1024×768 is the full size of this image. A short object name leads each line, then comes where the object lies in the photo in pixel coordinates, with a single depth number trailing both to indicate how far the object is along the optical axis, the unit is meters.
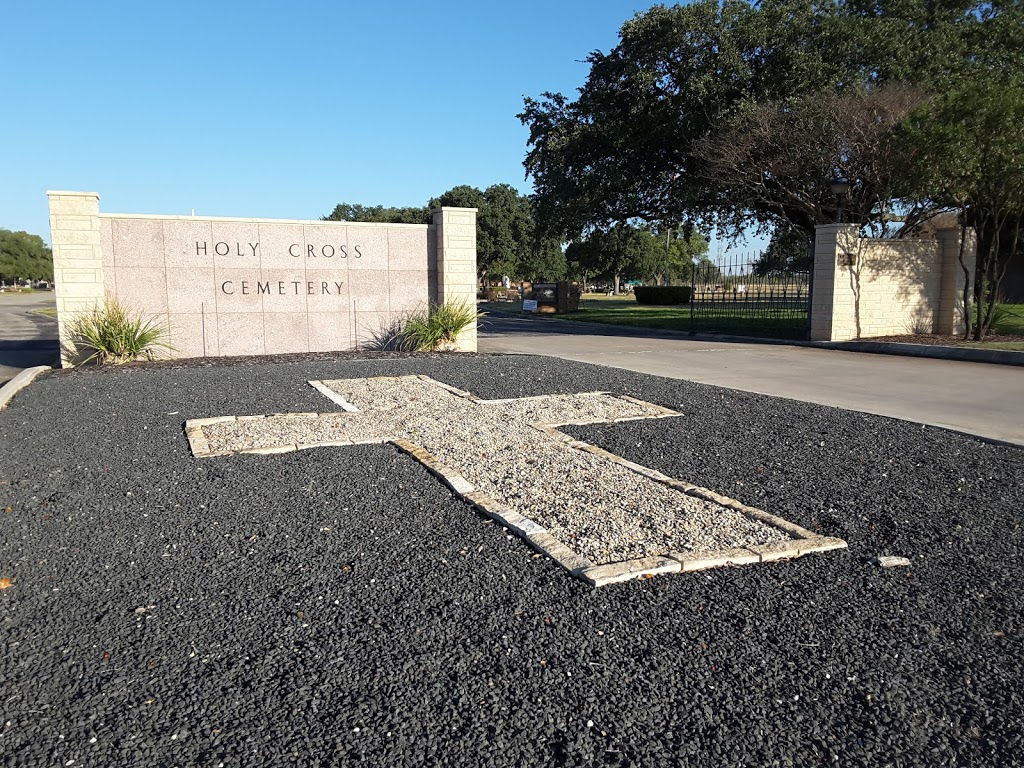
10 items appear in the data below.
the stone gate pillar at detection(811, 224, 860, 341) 18.44
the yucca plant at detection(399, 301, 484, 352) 15.77
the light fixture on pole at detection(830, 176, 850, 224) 18.42
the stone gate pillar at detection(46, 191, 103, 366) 13.12
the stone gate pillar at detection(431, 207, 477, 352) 15.75
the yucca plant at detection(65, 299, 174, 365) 13.34
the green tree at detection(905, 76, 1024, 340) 15.27
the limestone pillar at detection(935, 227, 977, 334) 19.30
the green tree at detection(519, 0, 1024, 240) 18.98
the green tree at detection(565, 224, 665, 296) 60.69
